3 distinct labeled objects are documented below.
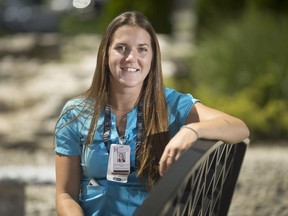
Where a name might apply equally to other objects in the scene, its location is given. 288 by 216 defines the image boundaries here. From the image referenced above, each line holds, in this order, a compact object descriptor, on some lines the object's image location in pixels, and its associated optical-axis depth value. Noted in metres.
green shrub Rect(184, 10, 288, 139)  8.01
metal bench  1.65
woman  2.40
